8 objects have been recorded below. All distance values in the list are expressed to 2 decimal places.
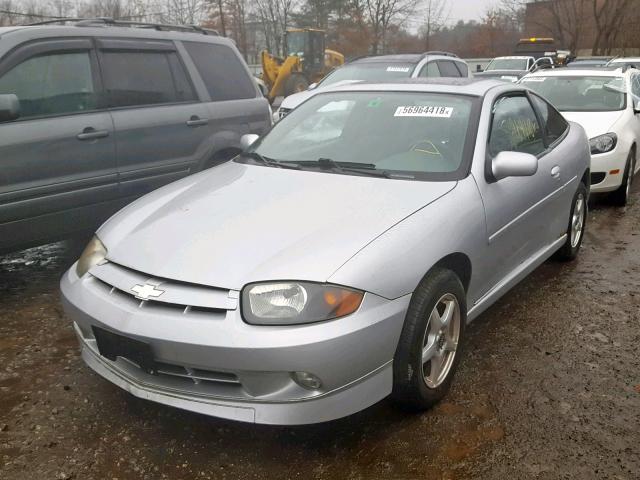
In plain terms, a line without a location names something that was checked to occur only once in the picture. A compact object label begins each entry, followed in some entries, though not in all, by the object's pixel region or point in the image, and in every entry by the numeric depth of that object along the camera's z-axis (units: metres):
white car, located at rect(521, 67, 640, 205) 6.46
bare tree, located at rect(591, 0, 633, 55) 31.62
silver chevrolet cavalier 2.35
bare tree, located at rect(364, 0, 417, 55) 37.47
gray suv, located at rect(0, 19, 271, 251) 4.09
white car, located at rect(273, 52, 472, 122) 9.33
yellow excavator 18.97
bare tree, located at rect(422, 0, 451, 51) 40.16
